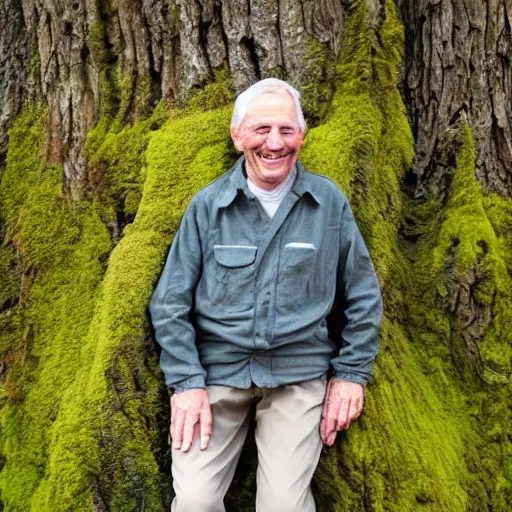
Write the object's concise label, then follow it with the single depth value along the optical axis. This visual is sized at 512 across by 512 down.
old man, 2.74
